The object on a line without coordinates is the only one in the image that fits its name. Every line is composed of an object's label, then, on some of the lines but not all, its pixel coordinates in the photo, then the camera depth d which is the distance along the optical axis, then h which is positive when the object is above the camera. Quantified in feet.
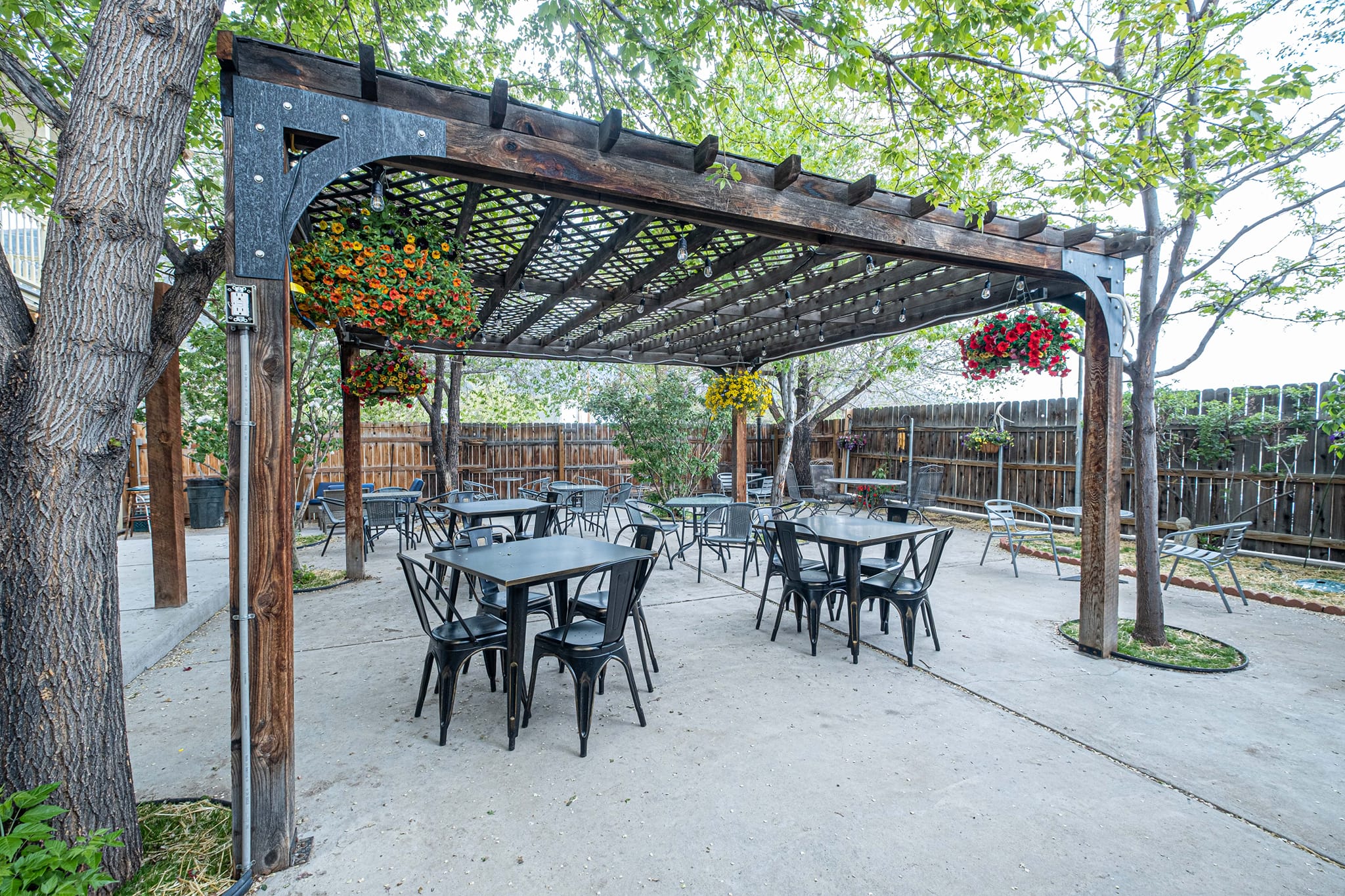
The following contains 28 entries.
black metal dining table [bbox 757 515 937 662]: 11.19 -1.84
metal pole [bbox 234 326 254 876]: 5.46 -1.46
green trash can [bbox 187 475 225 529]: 26.68 -2.56
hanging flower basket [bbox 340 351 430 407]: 15.47 +1.83
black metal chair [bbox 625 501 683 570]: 16.05 -2.38
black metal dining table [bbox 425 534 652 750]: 8.09 -1.83
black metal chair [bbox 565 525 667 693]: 9.99 -2.75
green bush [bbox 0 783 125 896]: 4.00 -2.94
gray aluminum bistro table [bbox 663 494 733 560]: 19.19 -1.94
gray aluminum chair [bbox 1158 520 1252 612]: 14.25 -2.62
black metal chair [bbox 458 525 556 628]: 10.03 -2.77
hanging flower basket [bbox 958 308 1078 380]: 11.59 +2.05
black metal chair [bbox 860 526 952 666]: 10.94 -2.78
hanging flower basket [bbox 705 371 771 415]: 22.93 +2.08
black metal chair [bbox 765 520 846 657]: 11.50 -2.73
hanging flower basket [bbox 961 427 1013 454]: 27.30 +0.27
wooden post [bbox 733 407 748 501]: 26.37 -0.75
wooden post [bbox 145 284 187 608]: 13.03 -0.97
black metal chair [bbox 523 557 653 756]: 7.90 -2.82
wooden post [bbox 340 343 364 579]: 17.35 -1.27
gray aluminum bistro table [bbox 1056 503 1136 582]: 19.98 -2.25
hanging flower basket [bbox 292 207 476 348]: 8.71 +2.57
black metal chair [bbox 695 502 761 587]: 17.31 -2.61
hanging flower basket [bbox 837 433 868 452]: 35.50 +0.19
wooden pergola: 5.63 +3.55
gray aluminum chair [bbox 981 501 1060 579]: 18.06 -3.10
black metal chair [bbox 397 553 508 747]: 8.18 -2.82
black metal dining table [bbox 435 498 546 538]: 16.21 -1.79
